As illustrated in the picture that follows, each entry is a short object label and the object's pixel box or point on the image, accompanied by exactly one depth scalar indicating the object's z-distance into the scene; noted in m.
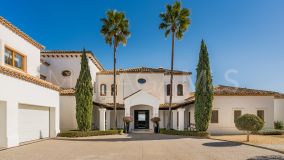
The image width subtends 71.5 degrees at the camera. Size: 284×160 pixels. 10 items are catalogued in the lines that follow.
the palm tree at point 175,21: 21.92
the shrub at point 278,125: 23.59
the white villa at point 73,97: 13.10
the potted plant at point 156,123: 22.86
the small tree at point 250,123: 14.79
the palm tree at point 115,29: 21.78
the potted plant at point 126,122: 22.80
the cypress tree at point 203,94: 18.90
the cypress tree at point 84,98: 19.15
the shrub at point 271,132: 19.24
